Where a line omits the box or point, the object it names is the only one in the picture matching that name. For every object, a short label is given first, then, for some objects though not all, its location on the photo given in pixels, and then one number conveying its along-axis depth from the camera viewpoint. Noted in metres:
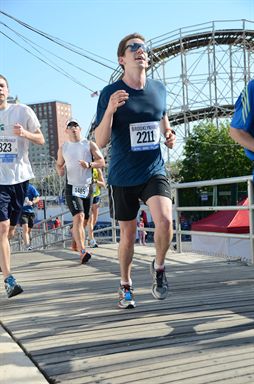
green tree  40.44
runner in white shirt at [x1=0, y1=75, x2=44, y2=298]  3.85
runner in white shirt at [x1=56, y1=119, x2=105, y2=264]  6.19
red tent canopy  10.96
